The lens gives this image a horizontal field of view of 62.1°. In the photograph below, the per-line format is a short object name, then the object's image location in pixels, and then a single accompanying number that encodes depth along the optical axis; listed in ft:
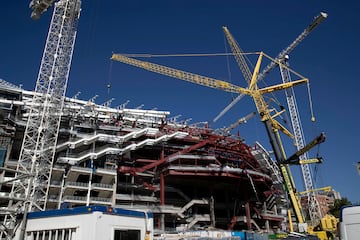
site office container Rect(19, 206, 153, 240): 55.31
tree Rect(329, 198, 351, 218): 315.27
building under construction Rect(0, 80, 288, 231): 207.78
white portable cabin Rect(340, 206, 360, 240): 40.71
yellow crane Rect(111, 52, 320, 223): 214.07
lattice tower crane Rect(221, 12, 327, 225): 276.21
